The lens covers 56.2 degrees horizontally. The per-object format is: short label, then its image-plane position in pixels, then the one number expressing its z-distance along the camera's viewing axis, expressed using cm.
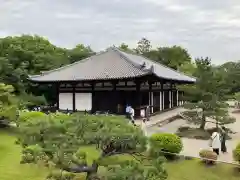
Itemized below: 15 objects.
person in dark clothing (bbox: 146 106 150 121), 1504
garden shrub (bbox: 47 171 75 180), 547
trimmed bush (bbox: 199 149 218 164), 828
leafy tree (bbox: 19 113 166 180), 499
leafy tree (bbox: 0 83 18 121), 1070
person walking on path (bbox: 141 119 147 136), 1282
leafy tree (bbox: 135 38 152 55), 5027
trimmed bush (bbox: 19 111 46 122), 1097
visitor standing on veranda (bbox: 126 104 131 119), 1441
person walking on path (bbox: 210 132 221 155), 899
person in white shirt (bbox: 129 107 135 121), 1391
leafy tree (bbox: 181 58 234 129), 1168
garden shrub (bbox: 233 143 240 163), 787
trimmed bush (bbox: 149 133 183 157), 879
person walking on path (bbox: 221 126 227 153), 953
